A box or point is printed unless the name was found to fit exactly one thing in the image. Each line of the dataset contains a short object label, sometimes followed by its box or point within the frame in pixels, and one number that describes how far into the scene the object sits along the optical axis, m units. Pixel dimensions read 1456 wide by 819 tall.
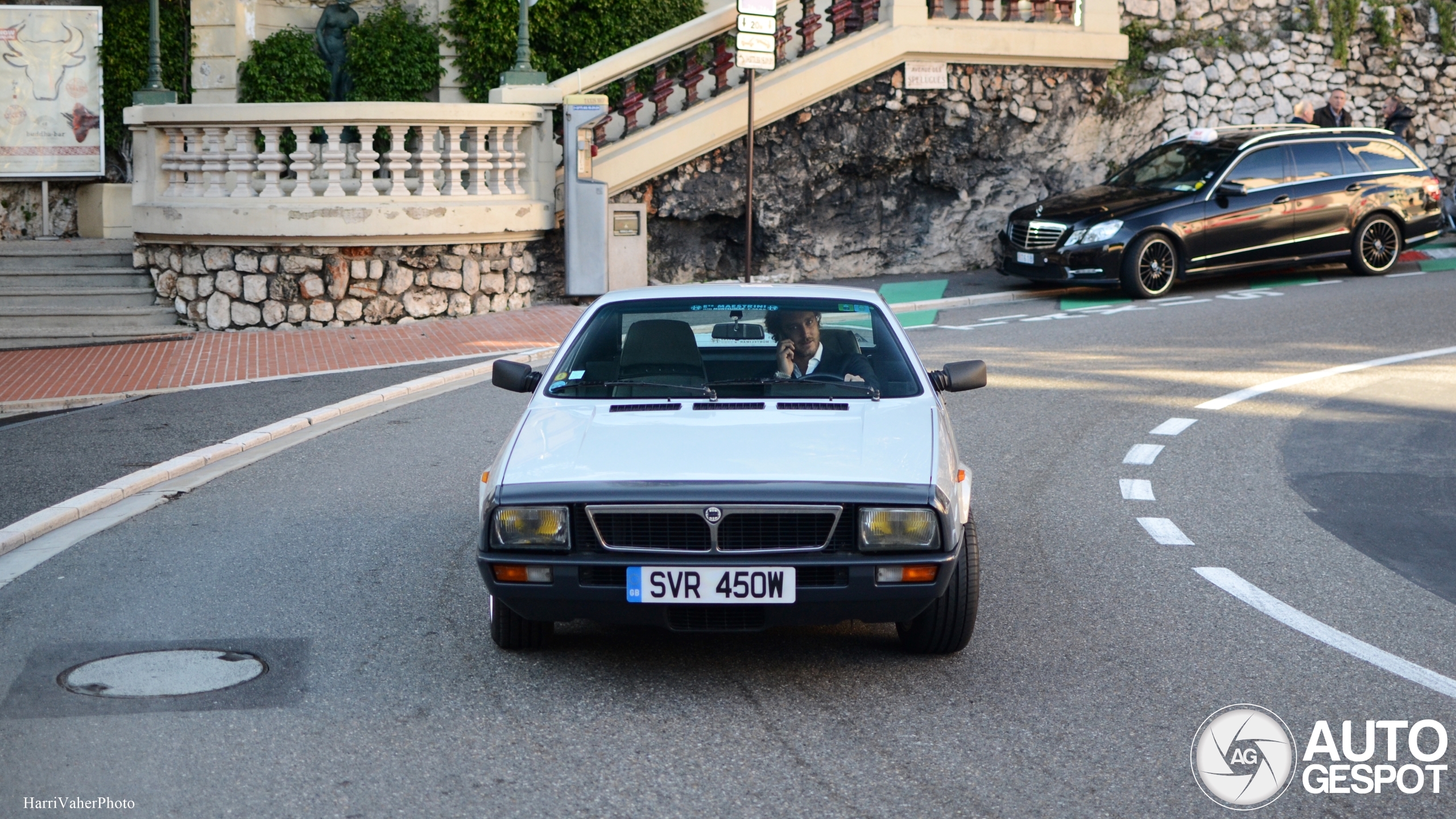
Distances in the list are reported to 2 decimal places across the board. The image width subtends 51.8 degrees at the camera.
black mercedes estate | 17.22
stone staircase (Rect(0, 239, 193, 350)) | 15.30
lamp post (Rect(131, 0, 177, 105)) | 17.03
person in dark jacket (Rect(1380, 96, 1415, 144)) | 22.17
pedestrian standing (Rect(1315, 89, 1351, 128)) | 20.70
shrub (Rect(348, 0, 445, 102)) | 20.48
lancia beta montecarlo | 4.99
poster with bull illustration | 17.98
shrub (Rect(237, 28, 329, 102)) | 20.42
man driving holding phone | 6.27
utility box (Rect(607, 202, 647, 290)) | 17.66
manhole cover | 5.25
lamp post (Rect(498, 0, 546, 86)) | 16.98
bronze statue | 20.34
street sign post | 16.41
